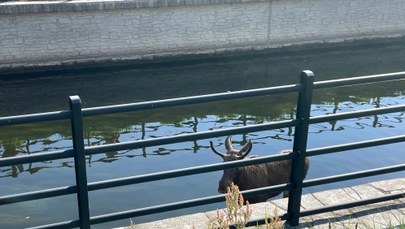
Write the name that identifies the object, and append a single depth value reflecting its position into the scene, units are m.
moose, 8.96
